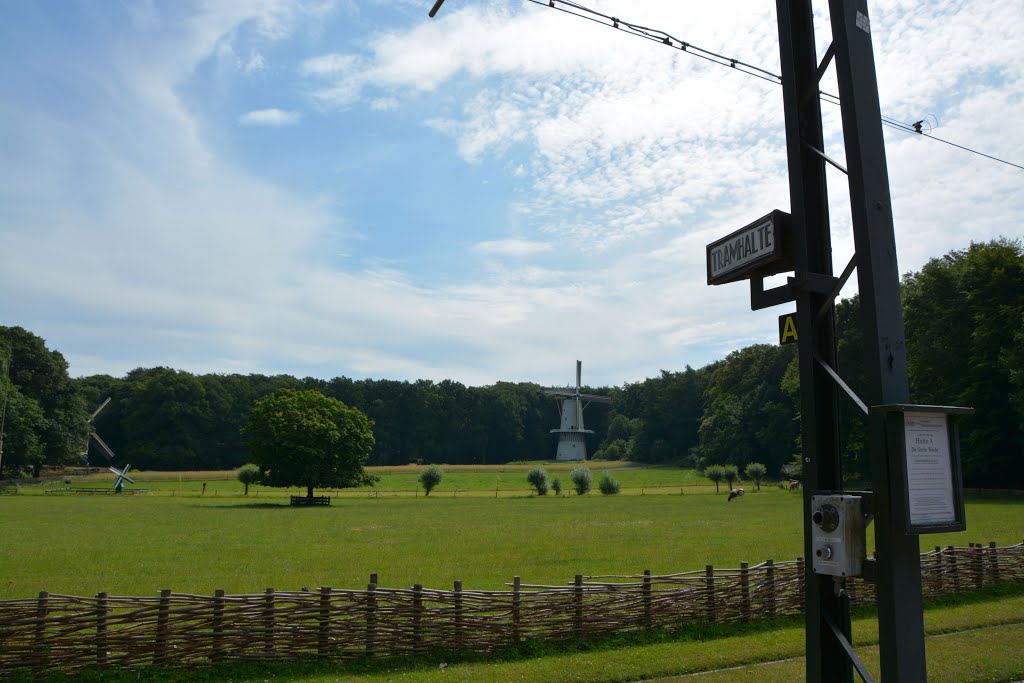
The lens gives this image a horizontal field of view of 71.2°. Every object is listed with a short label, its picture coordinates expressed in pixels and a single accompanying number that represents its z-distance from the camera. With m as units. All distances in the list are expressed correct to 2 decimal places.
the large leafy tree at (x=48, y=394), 76.44
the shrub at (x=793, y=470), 68.31
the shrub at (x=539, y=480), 66.25
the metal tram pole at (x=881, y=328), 3.99
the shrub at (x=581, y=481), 66.75
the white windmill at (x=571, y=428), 131.75
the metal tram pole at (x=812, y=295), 4.59
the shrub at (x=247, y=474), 59.25
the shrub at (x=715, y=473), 67.69
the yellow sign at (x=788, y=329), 4.95
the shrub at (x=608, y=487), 64.31
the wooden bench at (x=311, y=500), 52.00
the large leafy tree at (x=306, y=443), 51.69
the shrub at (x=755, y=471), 68.75
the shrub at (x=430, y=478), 63.69
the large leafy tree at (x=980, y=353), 44.41
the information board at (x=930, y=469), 4.00
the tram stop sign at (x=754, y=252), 4.89
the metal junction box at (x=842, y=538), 4.15
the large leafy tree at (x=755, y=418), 82.62
